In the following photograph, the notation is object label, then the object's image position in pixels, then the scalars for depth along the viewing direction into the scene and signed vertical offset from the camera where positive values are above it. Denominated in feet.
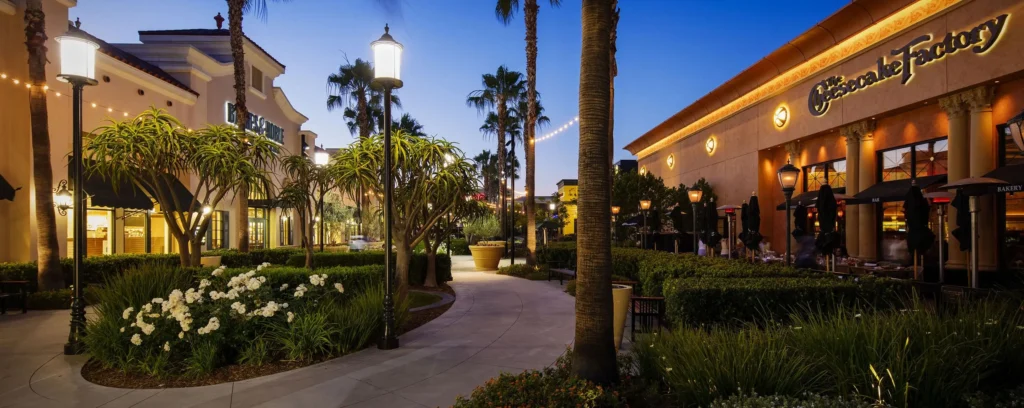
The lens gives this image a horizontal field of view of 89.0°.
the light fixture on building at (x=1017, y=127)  18.33 +2.87
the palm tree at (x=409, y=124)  148.14 +26.05
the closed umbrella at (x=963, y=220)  34.06 -0.76
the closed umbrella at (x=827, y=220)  38.09 -0.74
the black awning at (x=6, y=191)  39.42 +2.12
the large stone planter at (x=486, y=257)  68.39 -5.71
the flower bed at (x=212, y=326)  20.25 -4.57
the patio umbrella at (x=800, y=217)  47.44 -0.62
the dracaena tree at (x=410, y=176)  35.01 +2.64
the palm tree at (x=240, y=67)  53.78 +15.92
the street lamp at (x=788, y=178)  38.04 +2.37
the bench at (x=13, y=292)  34.18 -4.97
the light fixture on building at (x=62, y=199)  45.03 +1.65
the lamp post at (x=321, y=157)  50.78 +5.73
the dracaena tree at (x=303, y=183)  36.91 +2.34
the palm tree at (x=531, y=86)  63.90 +16.03
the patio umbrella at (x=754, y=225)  49.85 -1.39
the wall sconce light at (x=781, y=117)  74.74 +13.62
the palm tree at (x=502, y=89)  103.86 +24.96
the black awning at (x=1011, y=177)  34.01 +2.08
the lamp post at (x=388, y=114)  24.59 +4.94
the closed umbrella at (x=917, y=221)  31.81 -0.74
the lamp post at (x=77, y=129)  23.14 +3.98
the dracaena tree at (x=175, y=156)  33.19 +4.01
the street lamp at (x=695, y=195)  64.34 +2.03
